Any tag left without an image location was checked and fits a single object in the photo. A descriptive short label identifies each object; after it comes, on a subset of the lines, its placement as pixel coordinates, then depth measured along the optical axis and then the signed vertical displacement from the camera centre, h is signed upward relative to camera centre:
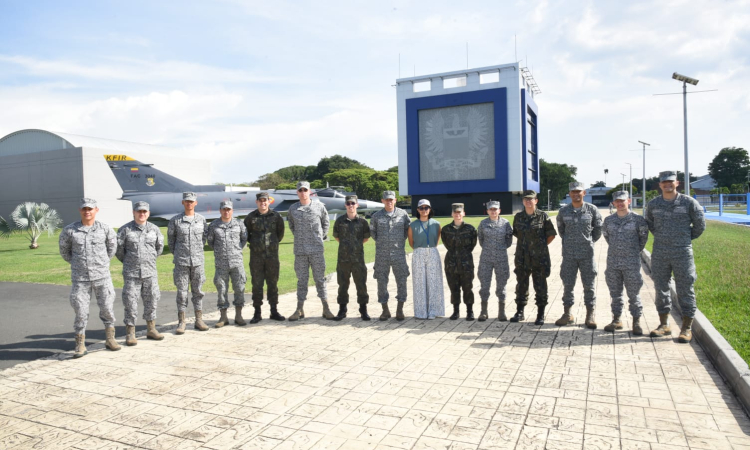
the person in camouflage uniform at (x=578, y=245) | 6.55 -0.58
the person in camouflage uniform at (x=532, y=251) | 6.80 -0.67
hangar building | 46.00 +4.53
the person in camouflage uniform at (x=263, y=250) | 7.42 -0.61
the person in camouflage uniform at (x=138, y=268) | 6.39 -0.73
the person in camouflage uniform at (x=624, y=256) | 6.15 -0.70
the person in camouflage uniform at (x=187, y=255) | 6.82 -0.60
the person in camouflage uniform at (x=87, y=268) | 5.94 -0.66
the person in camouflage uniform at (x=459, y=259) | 7.16 -0.79
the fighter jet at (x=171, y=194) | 24.77 +0.95
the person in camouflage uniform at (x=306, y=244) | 7.44 -0.54
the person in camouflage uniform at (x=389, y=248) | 7.33 -0.62
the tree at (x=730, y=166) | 83.50 +5.84
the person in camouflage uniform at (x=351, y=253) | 7.41 -0.69
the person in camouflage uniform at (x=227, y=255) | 7.14 -0.66
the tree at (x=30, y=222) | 23.58 -0.27
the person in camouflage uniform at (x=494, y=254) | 7.01 -0.72
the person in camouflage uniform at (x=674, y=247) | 5.81 -0.58
